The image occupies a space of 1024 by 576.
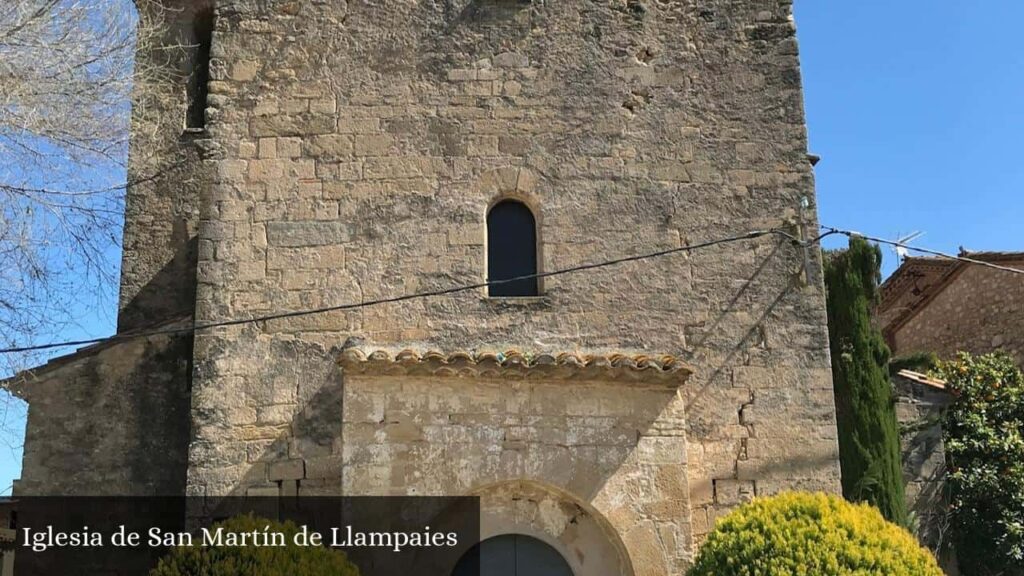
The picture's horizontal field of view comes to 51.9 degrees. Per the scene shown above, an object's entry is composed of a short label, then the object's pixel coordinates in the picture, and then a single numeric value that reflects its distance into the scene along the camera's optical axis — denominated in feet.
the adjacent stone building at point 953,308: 51.62
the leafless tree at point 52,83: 22.90
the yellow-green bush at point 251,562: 21.89
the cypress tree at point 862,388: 36.09
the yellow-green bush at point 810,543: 22.18
